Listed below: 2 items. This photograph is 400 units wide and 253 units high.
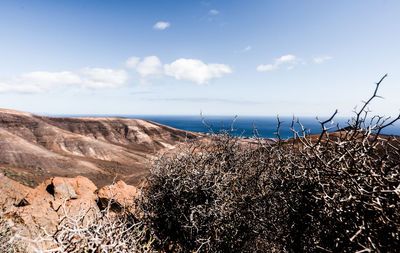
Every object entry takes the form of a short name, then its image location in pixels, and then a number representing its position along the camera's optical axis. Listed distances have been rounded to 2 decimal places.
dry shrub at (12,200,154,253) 2.84
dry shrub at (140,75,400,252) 2.47
